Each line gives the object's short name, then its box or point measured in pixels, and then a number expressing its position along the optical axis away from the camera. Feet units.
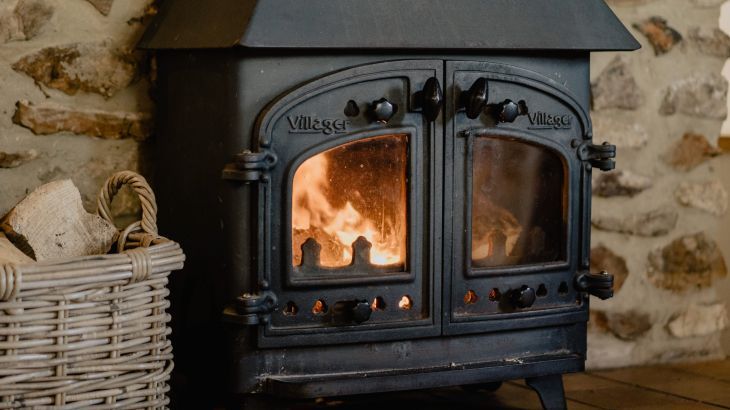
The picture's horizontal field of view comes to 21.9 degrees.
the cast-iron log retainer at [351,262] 8.00
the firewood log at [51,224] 7.68
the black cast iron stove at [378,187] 7.87
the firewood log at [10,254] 7.36
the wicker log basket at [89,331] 7.21
